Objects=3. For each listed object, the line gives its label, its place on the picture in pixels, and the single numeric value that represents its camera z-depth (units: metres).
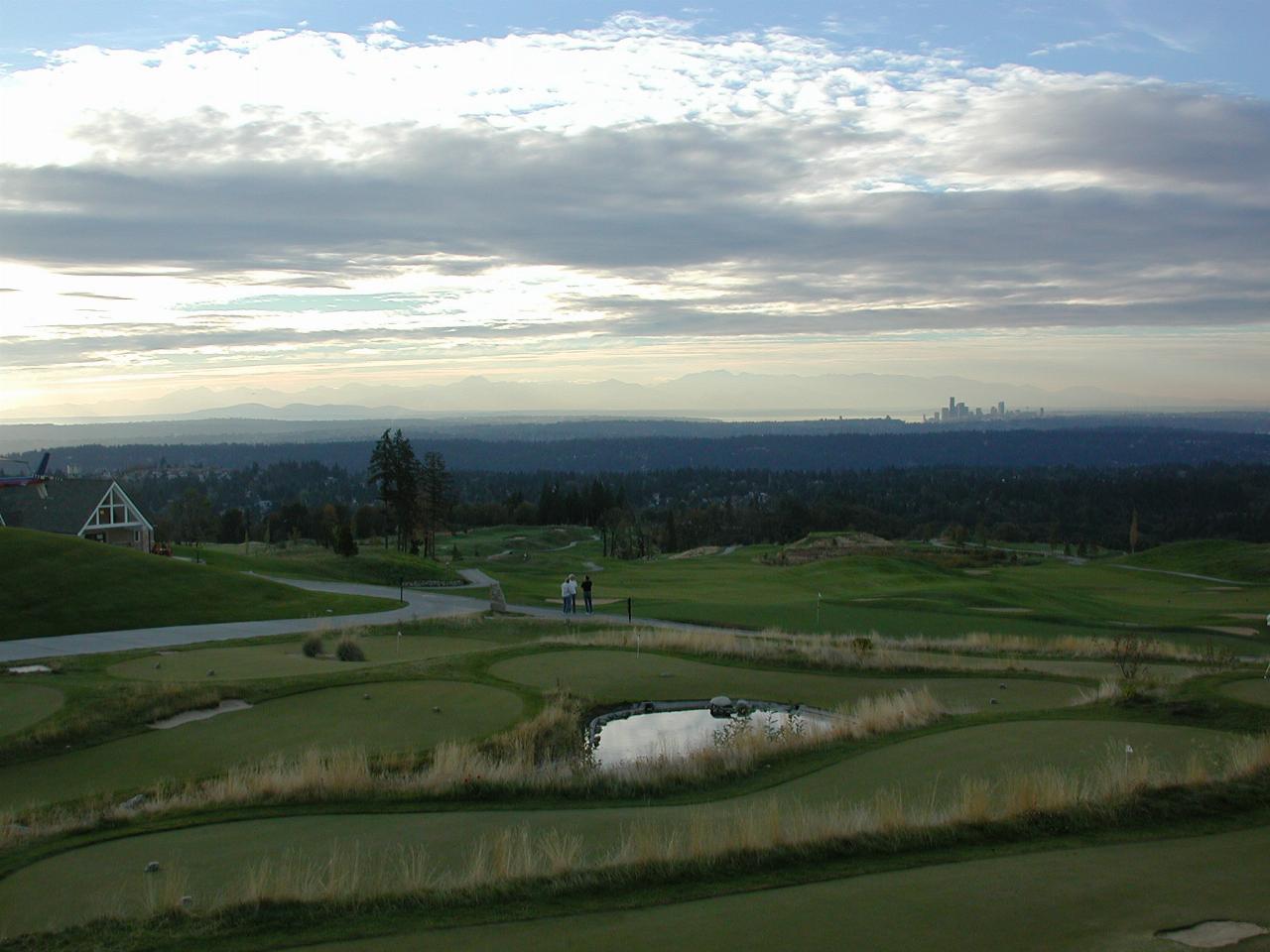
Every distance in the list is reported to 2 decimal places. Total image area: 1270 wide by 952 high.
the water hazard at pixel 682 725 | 14.52
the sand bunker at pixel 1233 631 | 27.79
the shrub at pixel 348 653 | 21.28
